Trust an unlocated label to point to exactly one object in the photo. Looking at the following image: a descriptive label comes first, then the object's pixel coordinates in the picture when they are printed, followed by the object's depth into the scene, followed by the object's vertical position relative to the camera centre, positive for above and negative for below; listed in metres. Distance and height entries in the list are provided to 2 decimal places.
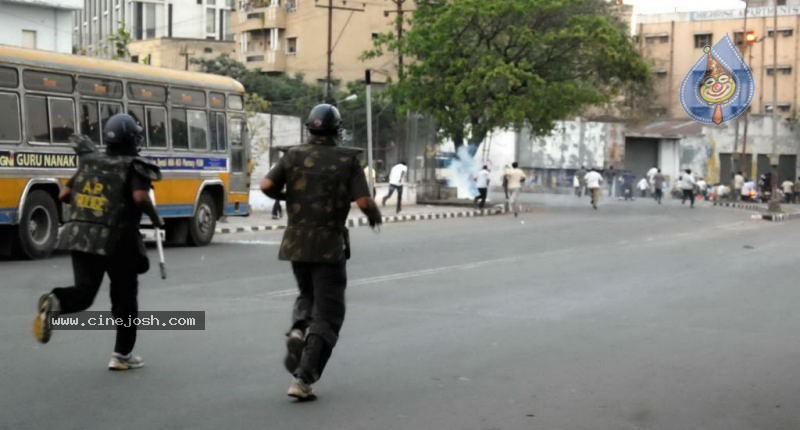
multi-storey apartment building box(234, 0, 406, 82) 67.06 +6.46
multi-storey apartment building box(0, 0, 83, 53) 37.00 +3.97
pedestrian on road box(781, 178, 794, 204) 64.15 -2.37
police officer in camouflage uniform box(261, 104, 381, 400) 6.46 -0.46
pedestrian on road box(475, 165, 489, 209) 37.03 -1.16
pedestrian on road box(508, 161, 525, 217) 36.47 -1.13
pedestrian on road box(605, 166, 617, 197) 65.25 -1.73
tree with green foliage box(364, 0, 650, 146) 38.31 +2.90
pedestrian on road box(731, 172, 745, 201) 56.88 -1.88
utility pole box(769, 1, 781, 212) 39.62 -1.02
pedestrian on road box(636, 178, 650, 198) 64.91 -2.16
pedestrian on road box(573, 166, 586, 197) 63.97 -1.99
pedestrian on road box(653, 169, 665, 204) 49.69 -1.60
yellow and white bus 16.66 +0.19
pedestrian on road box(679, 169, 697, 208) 45.00 -1.44
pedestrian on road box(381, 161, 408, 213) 34.50 -0.91
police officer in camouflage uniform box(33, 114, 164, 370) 7.07 -0.48
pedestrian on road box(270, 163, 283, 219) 29.89 -1.70
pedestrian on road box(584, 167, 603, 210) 41.66 -1.34
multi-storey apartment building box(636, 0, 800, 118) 72.44 +6.59
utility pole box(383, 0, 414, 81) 41.34 +4.31
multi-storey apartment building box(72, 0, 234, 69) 69.31 +8.04
